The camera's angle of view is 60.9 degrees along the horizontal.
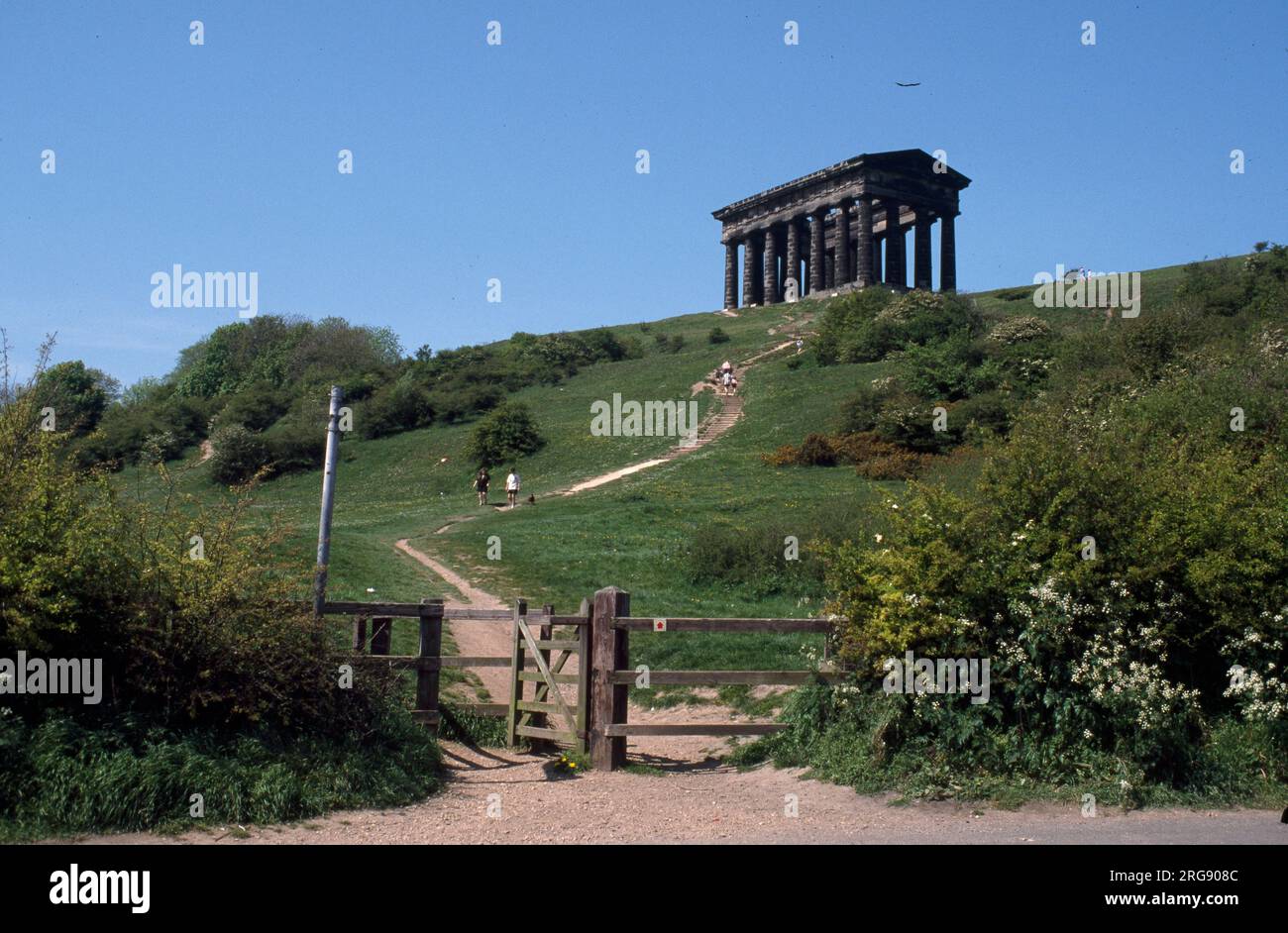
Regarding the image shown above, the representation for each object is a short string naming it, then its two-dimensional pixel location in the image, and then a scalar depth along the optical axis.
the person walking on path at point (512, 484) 39.81
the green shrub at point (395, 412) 64.19
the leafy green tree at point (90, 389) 70.94
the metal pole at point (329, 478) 13.15
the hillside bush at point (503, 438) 51.81
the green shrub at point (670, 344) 86.31
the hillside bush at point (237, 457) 55.31
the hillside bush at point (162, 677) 8.49
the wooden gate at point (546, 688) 12.17
